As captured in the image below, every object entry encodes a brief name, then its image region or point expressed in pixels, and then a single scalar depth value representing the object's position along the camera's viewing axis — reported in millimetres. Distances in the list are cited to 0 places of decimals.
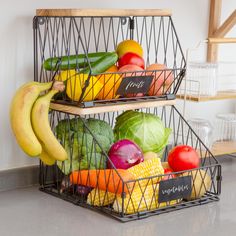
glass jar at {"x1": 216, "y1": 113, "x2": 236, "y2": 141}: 2530
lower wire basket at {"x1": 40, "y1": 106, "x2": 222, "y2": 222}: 1915
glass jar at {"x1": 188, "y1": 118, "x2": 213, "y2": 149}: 2393
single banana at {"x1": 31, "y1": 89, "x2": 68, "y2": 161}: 1939
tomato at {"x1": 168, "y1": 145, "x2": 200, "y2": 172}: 2030
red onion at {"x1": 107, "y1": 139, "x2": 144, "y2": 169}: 1983
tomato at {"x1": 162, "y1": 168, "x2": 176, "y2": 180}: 1986
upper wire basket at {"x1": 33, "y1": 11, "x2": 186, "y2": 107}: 1971
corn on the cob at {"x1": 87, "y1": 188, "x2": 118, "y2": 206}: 1952
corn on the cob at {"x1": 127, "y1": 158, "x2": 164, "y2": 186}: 1950
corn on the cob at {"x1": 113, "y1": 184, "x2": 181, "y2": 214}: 1899
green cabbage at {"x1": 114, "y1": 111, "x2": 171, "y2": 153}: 2107
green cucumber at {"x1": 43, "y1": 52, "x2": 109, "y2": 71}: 2026
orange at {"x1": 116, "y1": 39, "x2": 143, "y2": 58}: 2118
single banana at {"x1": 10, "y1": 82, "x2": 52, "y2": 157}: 1925
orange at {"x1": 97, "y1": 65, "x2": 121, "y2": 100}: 1976
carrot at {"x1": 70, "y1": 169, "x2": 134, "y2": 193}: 1910
